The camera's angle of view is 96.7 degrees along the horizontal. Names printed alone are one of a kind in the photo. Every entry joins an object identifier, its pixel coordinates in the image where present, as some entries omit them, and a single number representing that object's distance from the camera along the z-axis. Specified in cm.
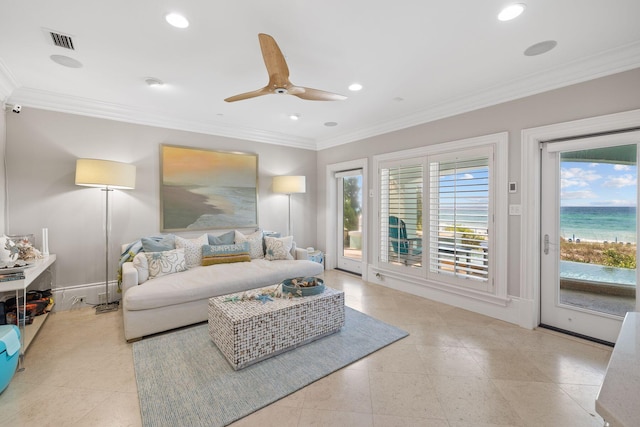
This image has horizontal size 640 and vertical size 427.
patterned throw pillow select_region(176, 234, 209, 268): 382
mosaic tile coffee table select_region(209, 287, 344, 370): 227
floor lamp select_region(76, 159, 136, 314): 324
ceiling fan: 201
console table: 225
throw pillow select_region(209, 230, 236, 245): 426
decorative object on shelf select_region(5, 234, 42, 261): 267
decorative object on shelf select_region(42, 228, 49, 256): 331
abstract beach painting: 423
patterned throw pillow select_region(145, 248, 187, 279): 335
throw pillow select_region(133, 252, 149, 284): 313
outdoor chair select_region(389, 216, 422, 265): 411
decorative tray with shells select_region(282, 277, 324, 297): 273
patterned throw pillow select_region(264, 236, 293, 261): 436
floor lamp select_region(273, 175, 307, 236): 495
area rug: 183
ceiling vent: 225
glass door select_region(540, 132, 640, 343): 260
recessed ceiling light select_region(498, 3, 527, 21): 189
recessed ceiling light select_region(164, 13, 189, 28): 201
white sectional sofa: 277
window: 328
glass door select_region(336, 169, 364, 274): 548
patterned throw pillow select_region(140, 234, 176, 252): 363
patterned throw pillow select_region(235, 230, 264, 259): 439
